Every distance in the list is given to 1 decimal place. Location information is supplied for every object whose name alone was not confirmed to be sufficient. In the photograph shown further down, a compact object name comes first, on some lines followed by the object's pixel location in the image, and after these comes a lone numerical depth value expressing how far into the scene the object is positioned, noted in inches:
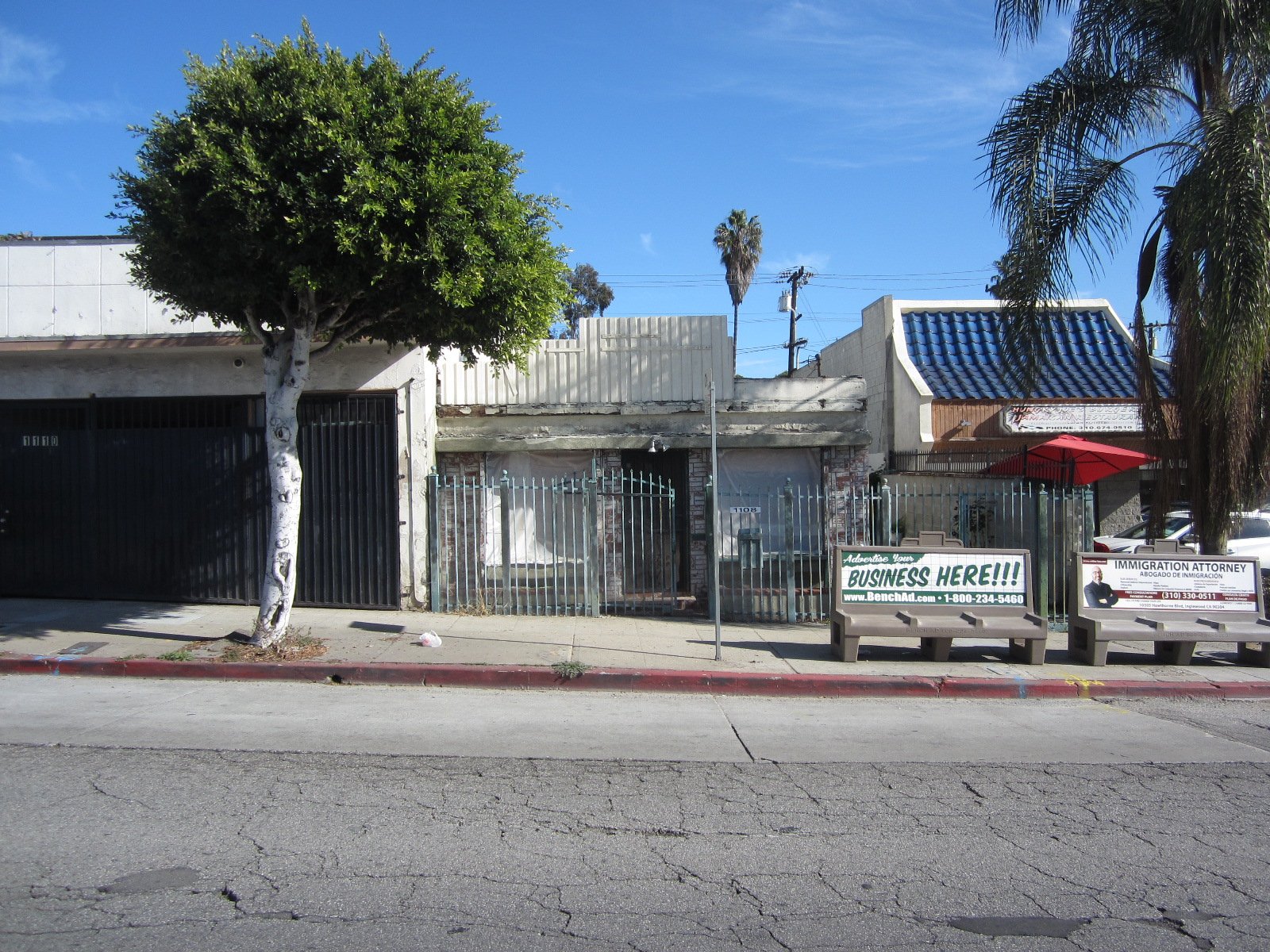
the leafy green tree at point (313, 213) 338.3
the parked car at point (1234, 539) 605.0
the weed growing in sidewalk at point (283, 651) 370.9
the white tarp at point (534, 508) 515.5
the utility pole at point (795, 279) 1558.8
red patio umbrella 536.7
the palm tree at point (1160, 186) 421.1
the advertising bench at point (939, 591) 402.0
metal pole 374.0
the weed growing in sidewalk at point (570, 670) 357.4
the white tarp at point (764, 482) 535.2
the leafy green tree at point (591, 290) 2049.7
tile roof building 681.6
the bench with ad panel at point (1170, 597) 410.9
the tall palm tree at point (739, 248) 1524.4
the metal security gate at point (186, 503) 480.7
